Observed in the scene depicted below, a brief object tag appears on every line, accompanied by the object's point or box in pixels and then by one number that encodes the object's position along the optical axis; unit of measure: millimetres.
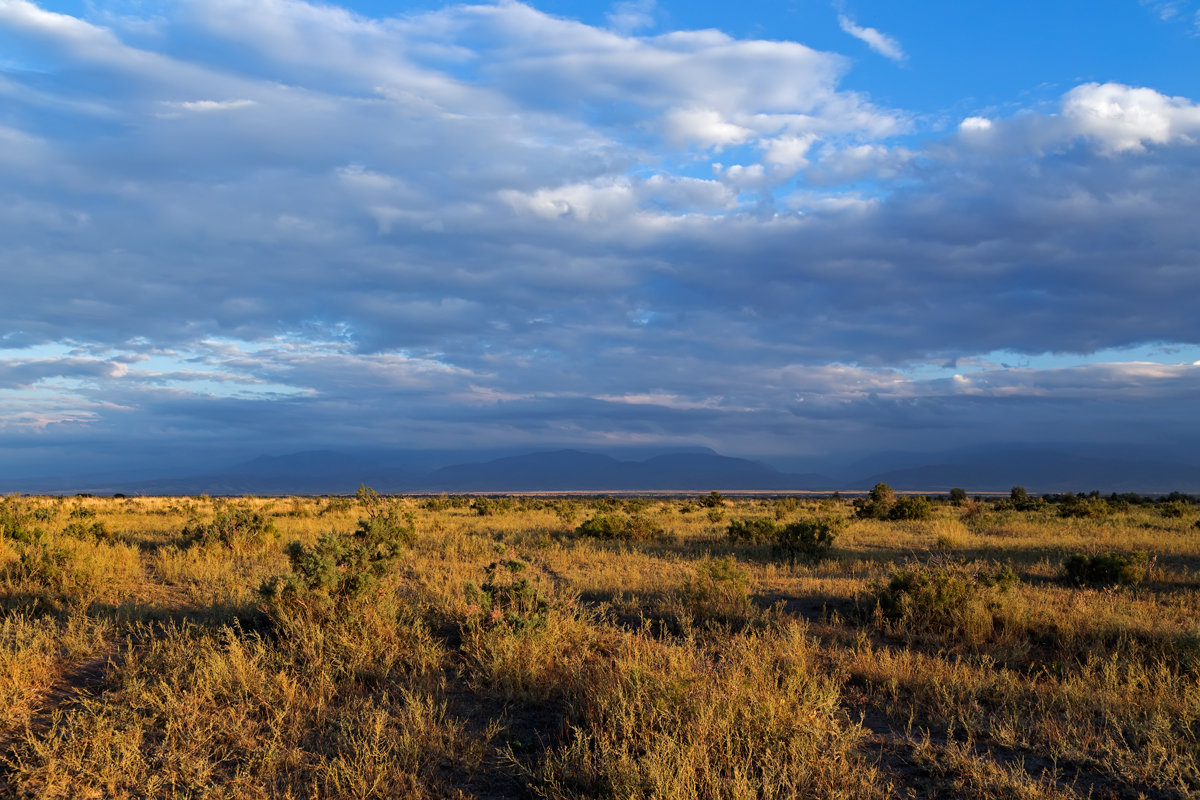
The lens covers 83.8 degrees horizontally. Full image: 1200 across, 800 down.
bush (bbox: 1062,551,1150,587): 12219
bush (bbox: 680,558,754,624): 9352
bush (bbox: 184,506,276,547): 16281
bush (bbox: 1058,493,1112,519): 29141
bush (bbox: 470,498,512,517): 33406
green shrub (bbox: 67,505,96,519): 24839
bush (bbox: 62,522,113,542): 16578
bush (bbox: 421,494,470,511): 37375
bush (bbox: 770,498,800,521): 32325
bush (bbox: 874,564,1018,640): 8820
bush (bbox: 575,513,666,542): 20547
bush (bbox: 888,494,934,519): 29375
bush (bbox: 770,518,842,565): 16250
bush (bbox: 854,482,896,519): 30547
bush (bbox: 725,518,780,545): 18891
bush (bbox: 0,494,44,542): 14133
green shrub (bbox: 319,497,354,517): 34312
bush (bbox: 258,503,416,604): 8164
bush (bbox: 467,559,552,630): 7555
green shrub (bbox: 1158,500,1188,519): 29766
